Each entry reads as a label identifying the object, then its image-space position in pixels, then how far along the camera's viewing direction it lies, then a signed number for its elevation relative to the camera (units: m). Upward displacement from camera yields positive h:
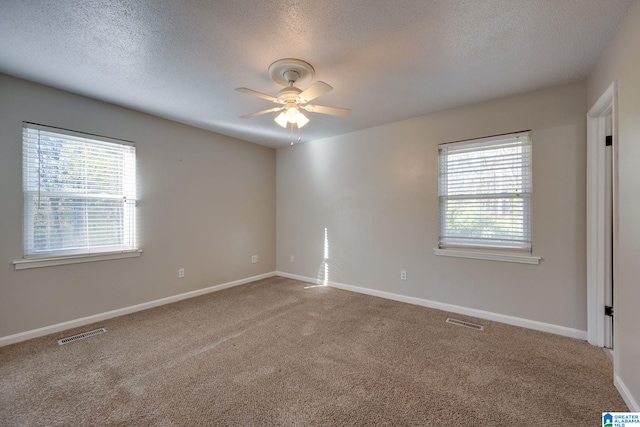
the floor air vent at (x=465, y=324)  2.80 -1.21
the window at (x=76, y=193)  2.59 +0.21
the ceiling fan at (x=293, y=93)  2.15 +0.99
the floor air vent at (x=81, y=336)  2.53 -1.23
